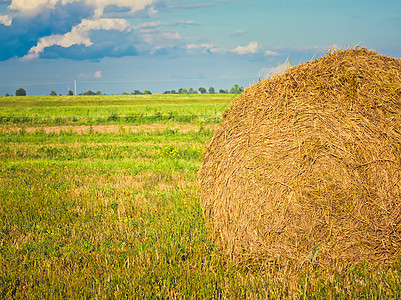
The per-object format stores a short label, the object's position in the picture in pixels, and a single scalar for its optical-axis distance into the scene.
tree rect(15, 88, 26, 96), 119.94
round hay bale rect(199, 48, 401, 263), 4.23
